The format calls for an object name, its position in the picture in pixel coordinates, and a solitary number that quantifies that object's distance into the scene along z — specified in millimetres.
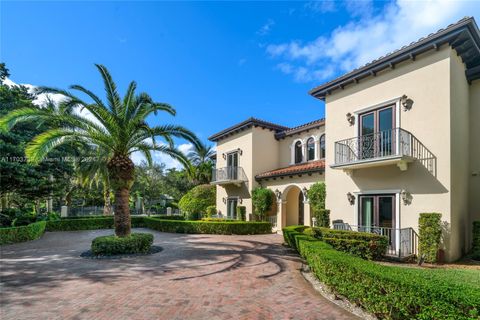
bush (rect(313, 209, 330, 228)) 13289
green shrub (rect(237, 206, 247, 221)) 21125
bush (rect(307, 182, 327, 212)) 14812
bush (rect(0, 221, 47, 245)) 14302
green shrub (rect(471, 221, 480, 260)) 9688
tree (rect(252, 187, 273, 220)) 19641
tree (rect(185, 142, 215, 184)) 34803
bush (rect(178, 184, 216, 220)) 25750
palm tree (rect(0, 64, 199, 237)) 11180
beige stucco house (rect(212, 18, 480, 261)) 9883
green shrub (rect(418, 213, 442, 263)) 9398
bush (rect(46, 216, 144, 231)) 21125
